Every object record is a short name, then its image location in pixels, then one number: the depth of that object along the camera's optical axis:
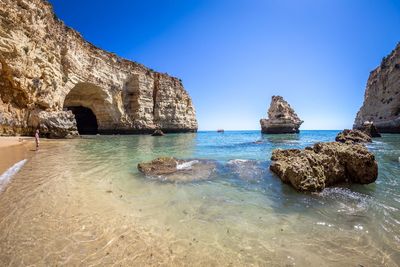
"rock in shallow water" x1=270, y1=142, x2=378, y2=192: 6.14
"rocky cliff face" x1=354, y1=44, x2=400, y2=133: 42.78
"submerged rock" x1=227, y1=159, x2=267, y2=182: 7.71
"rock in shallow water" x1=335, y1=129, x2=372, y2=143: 22.30
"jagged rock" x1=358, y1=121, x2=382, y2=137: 32.22
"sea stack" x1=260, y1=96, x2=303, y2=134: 50.38
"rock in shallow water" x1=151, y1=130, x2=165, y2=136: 38.30
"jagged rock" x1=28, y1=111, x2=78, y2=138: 21.44
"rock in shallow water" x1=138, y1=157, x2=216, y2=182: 7.43
